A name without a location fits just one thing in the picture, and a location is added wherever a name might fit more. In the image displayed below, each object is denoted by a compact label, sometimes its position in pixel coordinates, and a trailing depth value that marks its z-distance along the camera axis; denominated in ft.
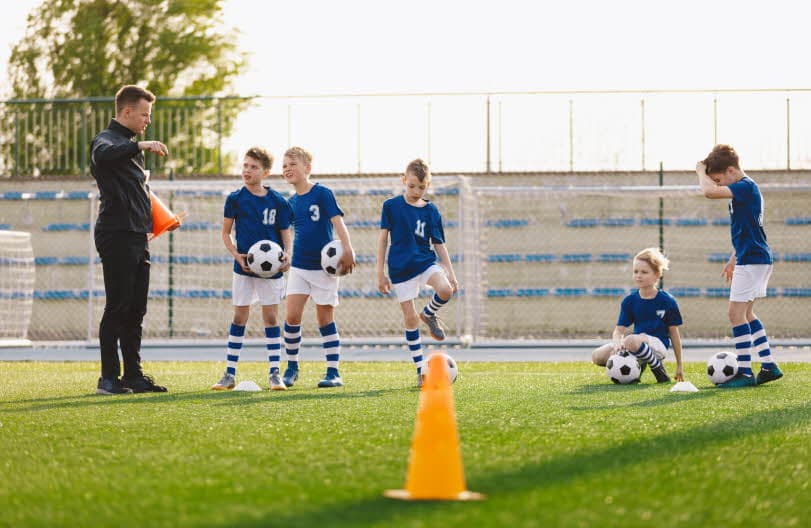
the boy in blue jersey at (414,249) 43.30
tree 156.28
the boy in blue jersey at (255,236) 42.46
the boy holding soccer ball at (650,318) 45.14
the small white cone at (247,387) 41.91
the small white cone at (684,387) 40.66
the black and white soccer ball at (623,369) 44.58
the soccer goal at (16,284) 92.99
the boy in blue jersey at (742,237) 42.95
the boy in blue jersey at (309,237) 43.30
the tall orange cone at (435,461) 17.55
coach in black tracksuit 39.84
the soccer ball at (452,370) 41.64
